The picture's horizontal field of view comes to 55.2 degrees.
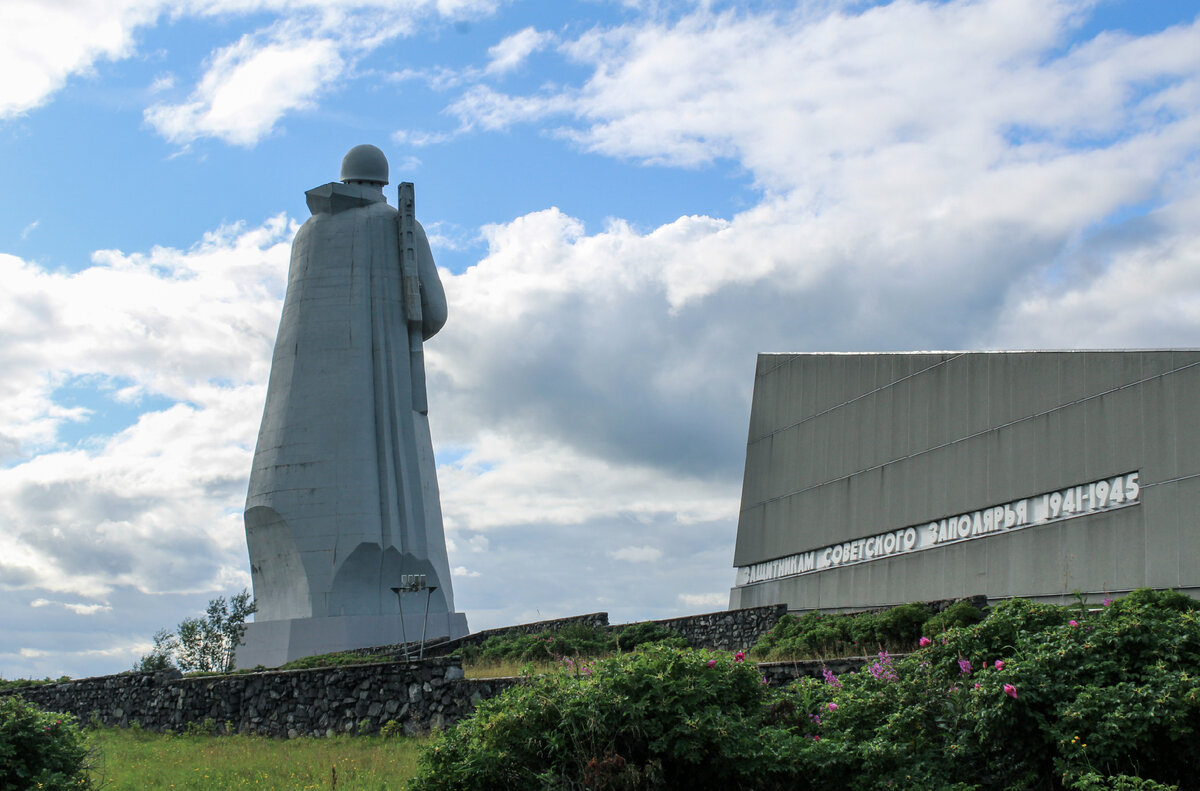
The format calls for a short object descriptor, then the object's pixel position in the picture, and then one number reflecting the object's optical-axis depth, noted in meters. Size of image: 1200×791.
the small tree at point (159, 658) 37.06
